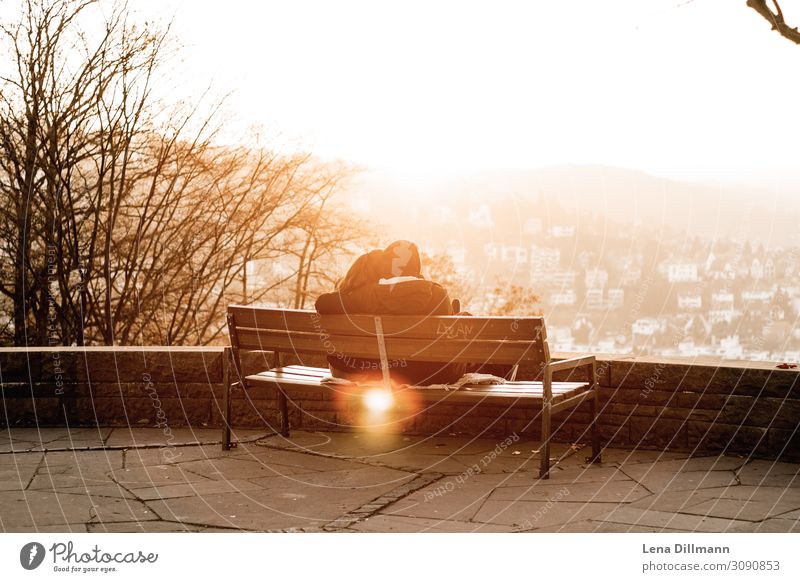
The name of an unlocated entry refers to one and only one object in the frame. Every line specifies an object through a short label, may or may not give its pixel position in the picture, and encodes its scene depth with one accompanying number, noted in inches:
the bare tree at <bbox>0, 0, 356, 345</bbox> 370.6
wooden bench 184.9
